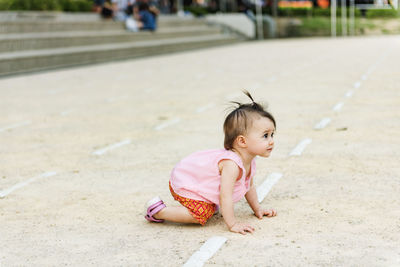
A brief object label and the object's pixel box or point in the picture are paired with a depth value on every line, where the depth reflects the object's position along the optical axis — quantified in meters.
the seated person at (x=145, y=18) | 23.36
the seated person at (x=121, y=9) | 22.98
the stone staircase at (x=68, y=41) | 15.98
